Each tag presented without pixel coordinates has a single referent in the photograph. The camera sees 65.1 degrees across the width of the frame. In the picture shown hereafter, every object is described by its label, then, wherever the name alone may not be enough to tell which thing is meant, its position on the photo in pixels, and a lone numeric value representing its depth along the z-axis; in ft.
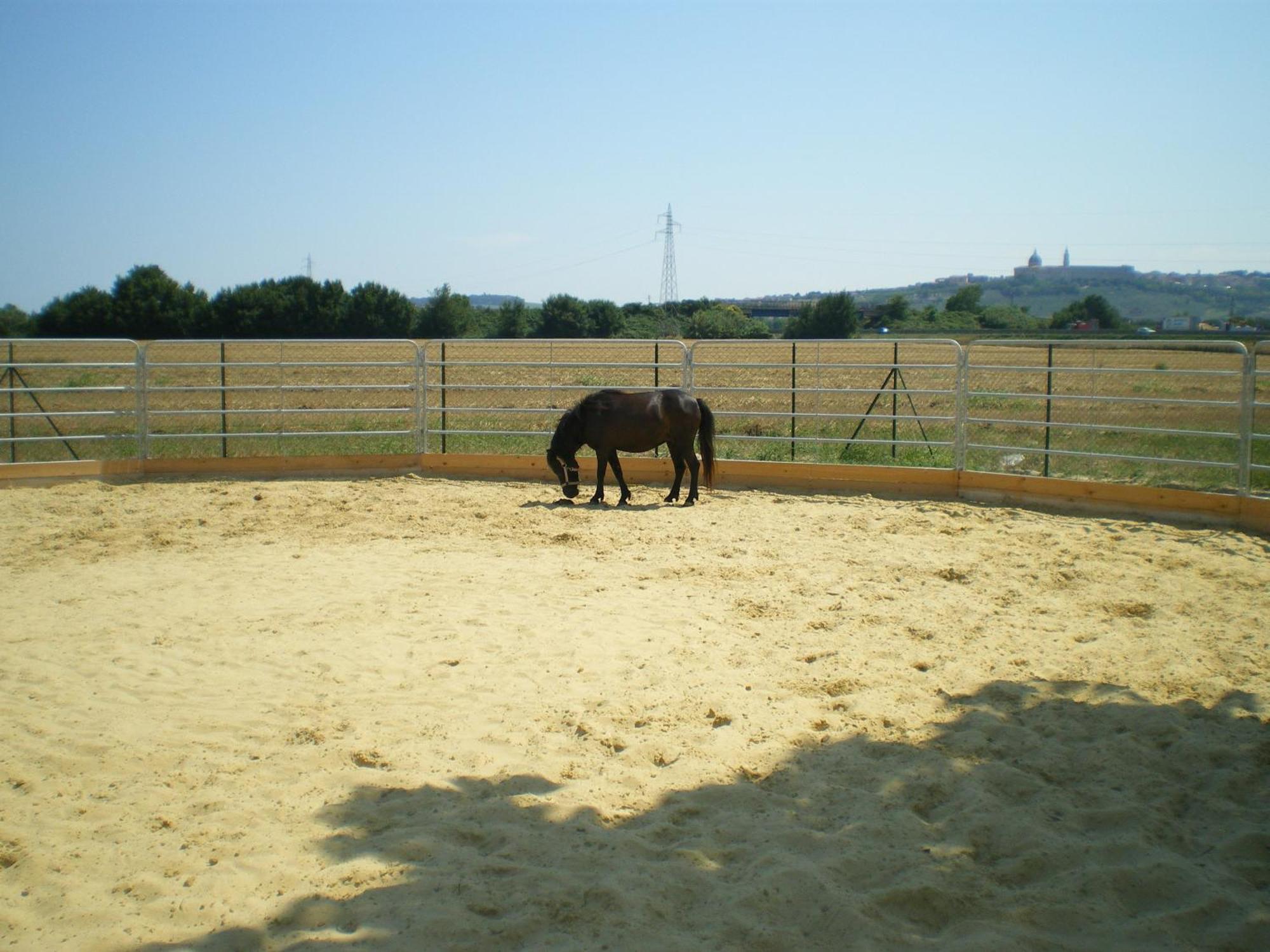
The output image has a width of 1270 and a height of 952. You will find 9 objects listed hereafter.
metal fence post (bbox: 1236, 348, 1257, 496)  29.71
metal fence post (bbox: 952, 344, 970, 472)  35.45
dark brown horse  34.68
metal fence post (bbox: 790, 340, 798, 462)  38.91
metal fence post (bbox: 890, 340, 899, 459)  37.91
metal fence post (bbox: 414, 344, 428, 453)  41.50
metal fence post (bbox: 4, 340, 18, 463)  39.78
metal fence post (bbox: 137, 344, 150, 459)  40.14
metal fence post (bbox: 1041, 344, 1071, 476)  34.60
